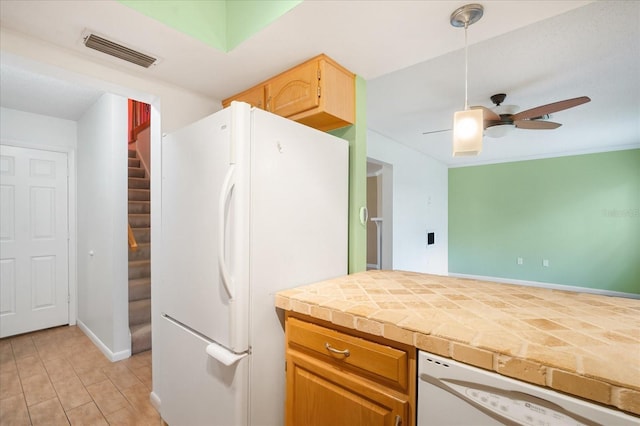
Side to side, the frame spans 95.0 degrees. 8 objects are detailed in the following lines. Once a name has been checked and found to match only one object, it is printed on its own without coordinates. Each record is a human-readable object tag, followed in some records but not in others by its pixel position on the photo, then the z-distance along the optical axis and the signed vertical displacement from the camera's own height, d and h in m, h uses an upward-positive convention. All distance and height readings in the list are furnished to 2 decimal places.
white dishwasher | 0.68 -0.50
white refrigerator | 1.25 -0.19
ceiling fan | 2.63 +0.89
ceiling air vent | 1.52 +0.88
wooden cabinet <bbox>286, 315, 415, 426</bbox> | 0.97 -0.63
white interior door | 3.17 -0.33
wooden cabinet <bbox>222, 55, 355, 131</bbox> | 1.67 +0.71
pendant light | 1.52 +0.41
